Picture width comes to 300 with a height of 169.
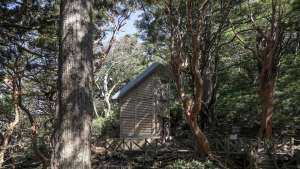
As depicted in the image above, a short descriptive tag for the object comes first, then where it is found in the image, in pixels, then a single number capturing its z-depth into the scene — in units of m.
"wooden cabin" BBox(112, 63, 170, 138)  16.09
